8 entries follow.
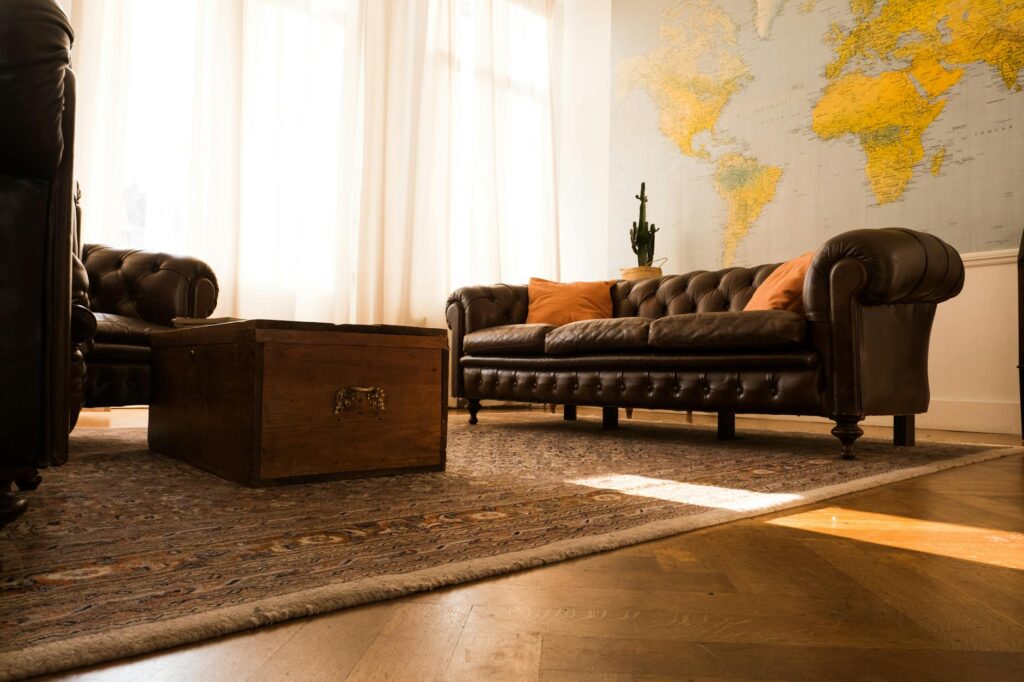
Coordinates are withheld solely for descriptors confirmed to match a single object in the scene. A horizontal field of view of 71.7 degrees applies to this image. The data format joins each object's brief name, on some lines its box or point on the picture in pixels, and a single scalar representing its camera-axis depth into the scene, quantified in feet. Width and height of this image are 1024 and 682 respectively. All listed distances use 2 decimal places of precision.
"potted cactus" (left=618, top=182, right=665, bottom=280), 15.74
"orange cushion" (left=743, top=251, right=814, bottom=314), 8.69
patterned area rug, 2.49
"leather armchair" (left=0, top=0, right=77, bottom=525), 3.10
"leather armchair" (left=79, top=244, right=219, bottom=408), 9.64
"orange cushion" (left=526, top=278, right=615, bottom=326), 12.25
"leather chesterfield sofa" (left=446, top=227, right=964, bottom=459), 7.51
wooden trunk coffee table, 5.08
